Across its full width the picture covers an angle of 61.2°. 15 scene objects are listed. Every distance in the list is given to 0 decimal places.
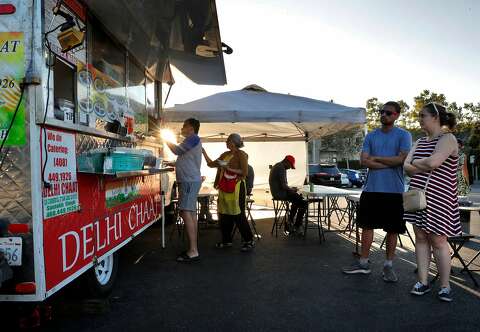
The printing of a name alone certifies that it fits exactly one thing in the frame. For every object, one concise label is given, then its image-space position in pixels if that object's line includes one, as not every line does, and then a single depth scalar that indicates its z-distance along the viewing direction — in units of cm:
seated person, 714
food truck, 246
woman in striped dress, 364
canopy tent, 671
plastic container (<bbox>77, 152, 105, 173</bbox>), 301
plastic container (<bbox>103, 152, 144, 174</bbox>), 318
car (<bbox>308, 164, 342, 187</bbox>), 2191
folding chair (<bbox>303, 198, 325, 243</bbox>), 659
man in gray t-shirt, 521
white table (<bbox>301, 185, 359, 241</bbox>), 670
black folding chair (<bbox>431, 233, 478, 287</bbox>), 416
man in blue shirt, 429
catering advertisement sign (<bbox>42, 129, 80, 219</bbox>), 256
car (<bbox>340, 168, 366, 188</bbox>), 2483
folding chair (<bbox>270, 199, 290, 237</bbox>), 739
